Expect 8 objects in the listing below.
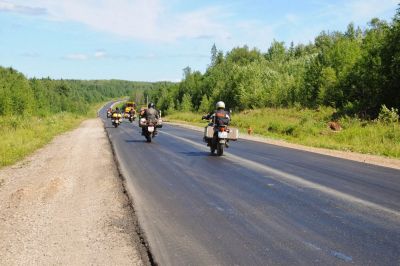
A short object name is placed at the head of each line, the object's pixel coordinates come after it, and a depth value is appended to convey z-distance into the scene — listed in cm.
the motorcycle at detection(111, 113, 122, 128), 4278
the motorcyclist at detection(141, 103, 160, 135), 2358
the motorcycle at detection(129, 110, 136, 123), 5669
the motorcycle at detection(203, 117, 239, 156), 1684
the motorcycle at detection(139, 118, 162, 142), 2344
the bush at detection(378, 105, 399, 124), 2625
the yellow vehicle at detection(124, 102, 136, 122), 8128
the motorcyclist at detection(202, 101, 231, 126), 1703
